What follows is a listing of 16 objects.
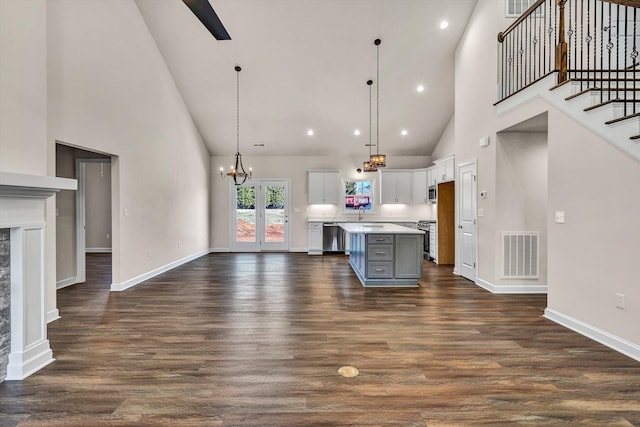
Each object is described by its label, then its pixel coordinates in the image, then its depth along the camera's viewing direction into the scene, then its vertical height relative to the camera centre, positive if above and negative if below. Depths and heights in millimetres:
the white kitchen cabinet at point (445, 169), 6785 +946
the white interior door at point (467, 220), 5346 -149
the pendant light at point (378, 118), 5312 +2276
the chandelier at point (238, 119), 6359 +2259
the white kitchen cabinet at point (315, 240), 8859 -772
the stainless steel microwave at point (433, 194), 7702 +446
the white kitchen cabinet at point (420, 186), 8719 +713
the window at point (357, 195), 9297 +490
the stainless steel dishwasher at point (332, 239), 8859 -744
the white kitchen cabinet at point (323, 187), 9180 +715
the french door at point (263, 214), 9375 -57
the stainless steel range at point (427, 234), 7836 -553
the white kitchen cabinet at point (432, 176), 7867 +903
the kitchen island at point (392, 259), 5090 -748
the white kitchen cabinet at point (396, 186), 8969 +723
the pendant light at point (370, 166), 5521 +797
